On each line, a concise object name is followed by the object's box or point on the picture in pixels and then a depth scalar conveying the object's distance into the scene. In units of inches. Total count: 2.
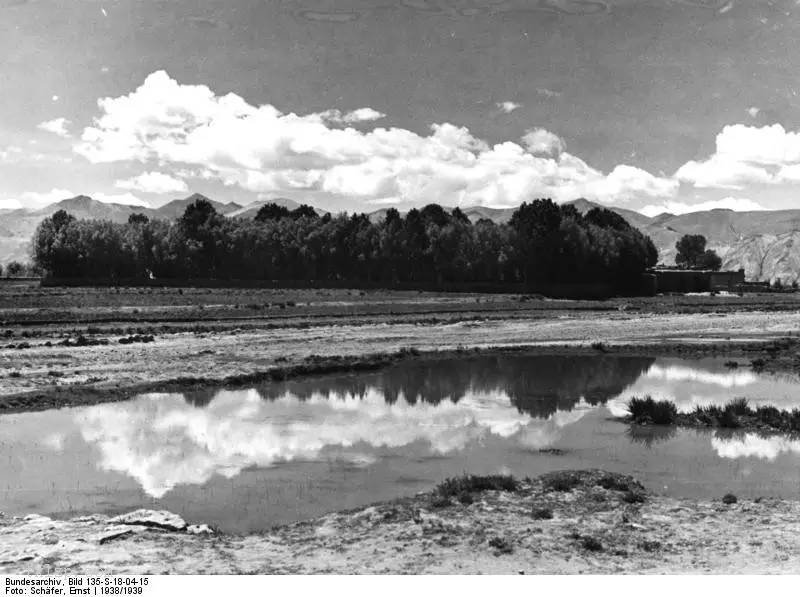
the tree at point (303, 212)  7415.9
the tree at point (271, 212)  7486.7
